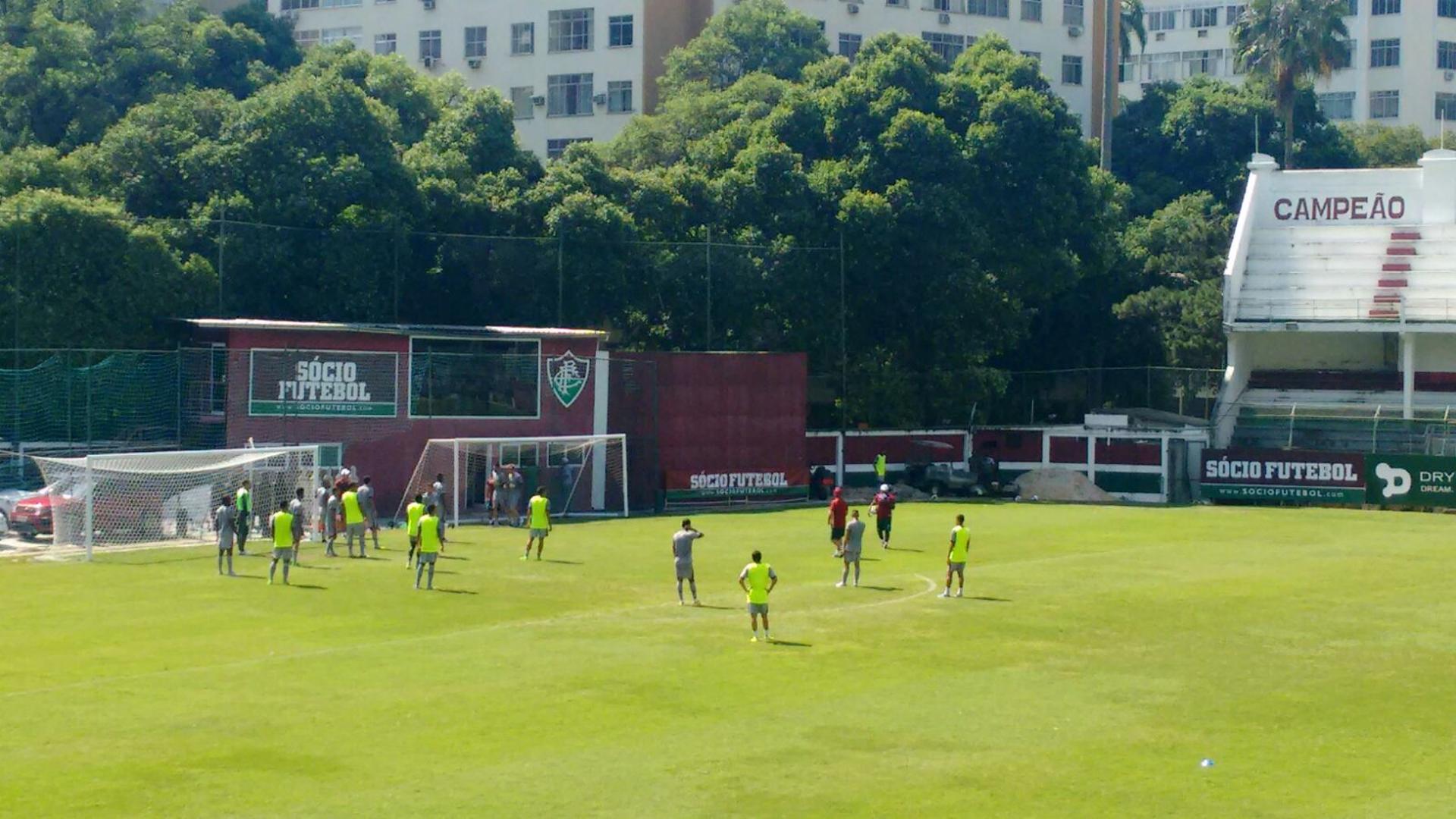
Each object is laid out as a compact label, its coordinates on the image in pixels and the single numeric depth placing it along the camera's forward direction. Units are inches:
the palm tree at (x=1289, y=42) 3843.5
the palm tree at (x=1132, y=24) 4709.6
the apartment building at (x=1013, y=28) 3843.5
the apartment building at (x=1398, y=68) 4785.9
